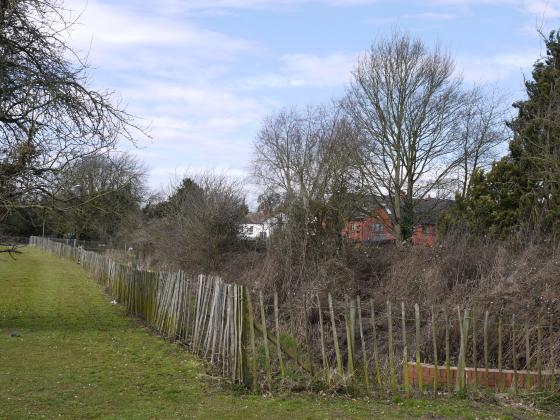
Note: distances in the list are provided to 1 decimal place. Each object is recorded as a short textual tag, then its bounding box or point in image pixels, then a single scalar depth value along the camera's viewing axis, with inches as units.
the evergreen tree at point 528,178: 583.2
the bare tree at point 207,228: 976.9
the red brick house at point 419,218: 1190.0
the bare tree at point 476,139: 1223.5
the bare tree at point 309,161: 832.3
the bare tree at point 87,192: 494.3
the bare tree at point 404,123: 1229.1
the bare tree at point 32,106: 439.5
